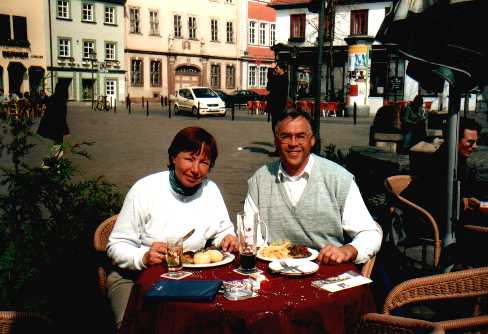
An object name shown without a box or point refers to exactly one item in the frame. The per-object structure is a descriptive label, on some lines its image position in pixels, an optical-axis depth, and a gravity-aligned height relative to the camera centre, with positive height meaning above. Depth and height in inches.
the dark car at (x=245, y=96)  1669.5 +4.3
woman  123.0 -25.6
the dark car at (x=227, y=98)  1579.0 -1.8
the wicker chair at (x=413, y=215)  165.0 -35.6
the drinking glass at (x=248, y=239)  107.0 -27.8
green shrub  159.5 -42.2
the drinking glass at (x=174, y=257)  107.3 -31.0
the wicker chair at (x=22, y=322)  85.6 -35.3
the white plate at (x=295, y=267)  102.5 -32.4
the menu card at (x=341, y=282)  96.9 -33.2
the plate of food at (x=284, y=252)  112.8 -32.0
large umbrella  156.4 +16.4
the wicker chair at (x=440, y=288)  97.8 -33.9
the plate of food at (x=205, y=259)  108.3 -32.4
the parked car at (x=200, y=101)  1173.1 -8.5
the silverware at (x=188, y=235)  114.6 -29.0
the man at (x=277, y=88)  475.8 +8.3
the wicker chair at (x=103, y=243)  132.4 -35.7
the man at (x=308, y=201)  128.0 -24.2
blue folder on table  89.9 -32.4
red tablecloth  86.1 -34.7
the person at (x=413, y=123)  459.8 -21.9
